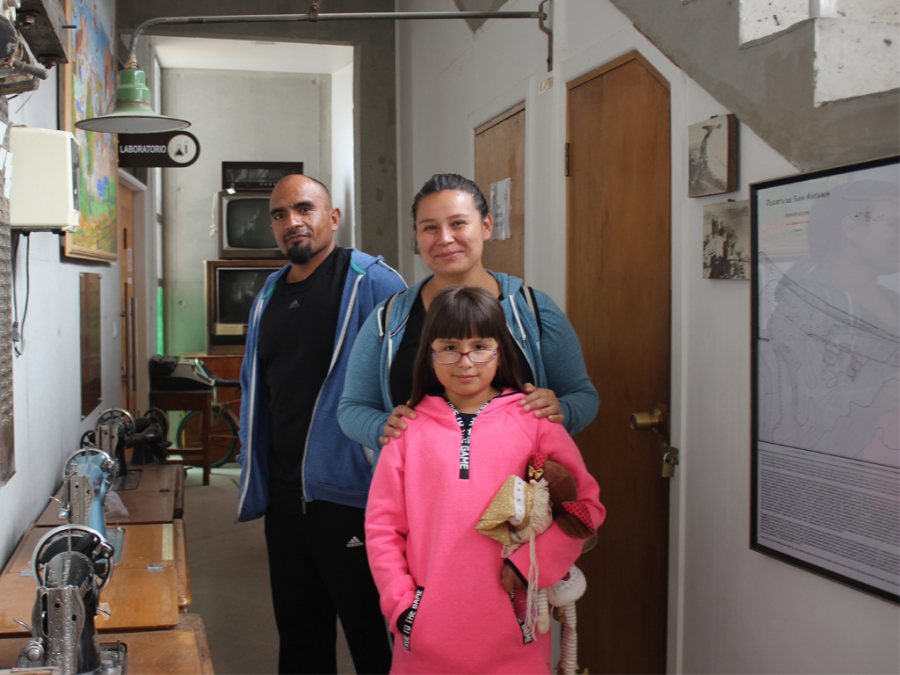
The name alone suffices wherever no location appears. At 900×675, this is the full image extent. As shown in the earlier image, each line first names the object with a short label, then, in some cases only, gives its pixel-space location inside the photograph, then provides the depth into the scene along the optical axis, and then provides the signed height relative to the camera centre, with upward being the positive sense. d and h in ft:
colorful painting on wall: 10.11 +2.84
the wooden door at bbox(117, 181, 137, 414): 16.38 +0.32
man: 6.74 -1.19
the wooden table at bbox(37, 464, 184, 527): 8.04 -2.23
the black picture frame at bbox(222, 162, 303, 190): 20.61 +4.00
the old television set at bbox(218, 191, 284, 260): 20.31 +2.48
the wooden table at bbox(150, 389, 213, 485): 17.95 -2.10
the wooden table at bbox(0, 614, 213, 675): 4.70 -2.25
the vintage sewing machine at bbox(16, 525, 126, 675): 4.30 -1.70
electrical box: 6.40 +1.20
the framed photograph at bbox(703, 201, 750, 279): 5.40 +0.56
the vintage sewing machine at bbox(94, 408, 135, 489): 9.61 -1.56
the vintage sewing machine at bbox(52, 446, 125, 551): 6.24 -1.55
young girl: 4.57 -1.23
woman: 5.23 -0.14
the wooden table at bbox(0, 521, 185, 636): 5.39 -2.23
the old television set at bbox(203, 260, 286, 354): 20.48 +0.59
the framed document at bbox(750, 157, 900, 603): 4.22 -0.37
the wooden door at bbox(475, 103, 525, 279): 9.71 +2.06
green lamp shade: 8.19 +2.26
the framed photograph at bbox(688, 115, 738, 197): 5.45 +1.21
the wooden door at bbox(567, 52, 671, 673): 6.80 -0.08
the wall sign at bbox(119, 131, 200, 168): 13.65 +3.15
